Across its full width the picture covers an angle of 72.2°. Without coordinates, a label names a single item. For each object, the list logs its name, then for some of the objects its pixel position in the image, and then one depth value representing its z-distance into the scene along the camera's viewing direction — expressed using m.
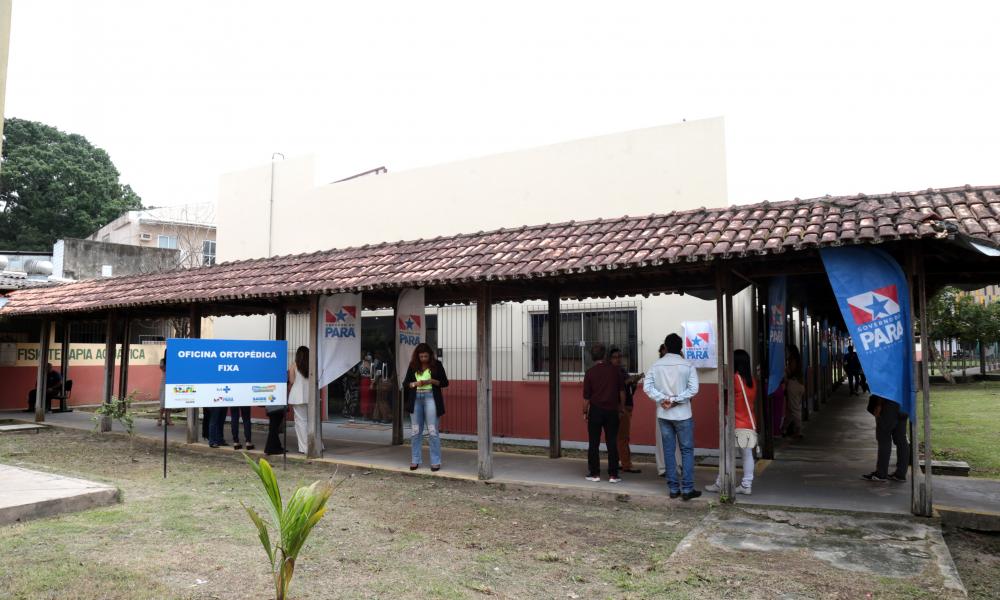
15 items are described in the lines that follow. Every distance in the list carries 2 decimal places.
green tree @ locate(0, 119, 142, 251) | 38.09
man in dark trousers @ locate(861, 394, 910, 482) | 8.28
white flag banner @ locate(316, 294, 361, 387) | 10.74
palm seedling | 4.07
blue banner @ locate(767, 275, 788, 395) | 9.50
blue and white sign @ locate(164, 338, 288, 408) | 9.29
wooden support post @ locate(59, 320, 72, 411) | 18.58
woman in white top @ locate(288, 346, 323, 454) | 10.93
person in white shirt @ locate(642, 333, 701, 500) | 7.67
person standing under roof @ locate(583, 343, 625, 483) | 8.66
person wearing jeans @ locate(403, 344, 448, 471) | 9.55
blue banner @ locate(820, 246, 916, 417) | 6.66
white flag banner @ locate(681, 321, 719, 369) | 11.48
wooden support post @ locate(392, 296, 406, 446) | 12.77
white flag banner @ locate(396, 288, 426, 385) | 10.19
